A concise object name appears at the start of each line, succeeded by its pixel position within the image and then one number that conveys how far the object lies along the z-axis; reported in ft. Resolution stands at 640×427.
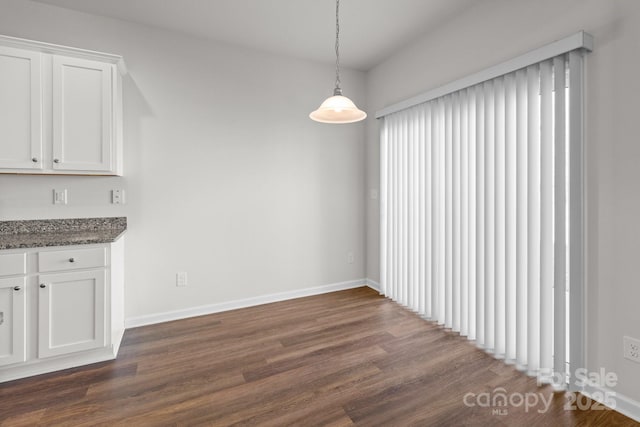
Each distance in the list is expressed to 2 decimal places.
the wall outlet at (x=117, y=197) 9.06
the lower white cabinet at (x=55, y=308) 6.70
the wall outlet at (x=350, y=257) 13.07
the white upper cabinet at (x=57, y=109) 7.39
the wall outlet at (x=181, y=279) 10.10
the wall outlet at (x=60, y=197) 8.44
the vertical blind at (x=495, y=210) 6.48
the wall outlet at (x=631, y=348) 5.57
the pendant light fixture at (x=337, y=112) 6.76
